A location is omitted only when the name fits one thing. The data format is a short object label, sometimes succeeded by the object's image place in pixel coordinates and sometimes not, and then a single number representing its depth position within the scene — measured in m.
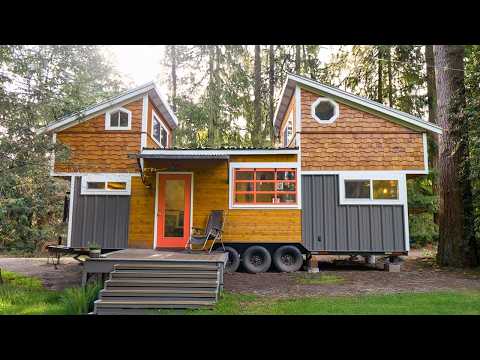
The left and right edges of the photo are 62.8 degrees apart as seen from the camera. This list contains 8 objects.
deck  6.97
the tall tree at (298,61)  19.42
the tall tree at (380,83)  16.60
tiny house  9.93
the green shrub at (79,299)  6.15
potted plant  7.56
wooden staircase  6.10
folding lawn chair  9.42
